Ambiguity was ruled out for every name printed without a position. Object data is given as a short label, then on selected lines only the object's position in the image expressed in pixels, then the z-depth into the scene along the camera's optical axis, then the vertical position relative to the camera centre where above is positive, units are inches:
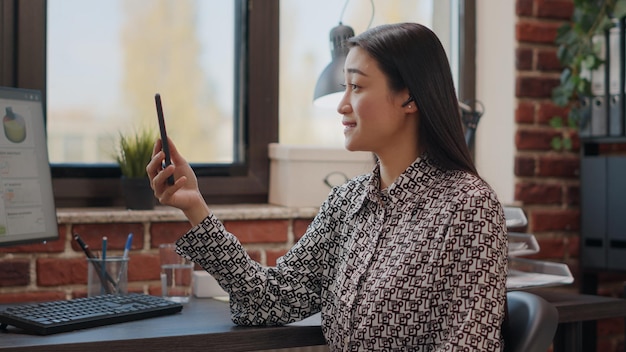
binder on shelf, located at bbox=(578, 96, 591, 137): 97.9 +5.9
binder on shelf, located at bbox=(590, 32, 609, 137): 95.2 +8.4
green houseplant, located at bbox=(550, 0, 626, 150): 93.7 +13.3
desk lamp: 81.7 +8.9
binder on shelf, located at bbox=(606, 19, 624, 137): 93.5 +9.9
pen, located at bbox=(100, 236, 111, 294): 74.7 -8.7
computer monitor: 68.6 -0.6
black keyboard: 60.3 -10.8
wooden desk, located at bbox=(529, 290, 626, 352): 70.4 -11.8
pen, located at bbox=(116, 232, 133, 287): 75.2 -7.9
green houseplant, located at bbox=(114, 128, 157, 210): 85.3 -0.1
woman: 56.5 -4.8
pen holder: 74.7 -9.4
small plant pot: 85.1 -2.6
